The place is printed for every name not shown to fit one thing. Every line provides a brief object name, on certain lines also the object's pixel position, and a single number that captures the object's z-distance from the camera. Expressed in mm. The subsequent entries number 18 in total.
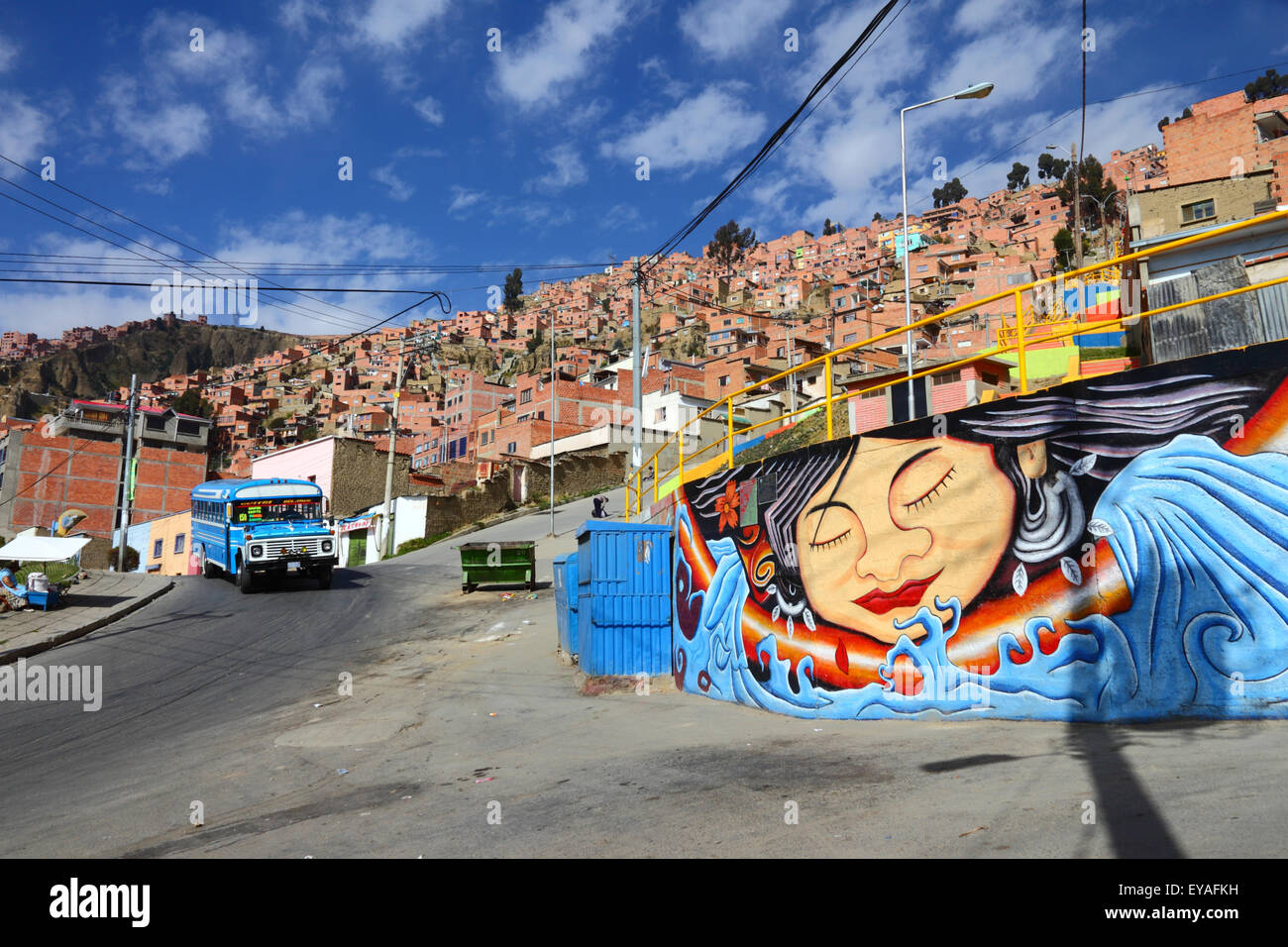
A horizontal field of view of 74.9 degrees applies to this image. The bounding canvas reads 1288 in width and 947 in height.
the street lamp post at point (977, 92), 19797
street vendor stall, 19516
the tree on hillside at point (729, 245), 178875
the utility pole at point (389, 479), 37738
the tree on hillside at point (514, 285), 181375
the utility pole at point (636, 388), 22328
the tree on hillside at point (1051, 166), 160375
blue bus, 23578
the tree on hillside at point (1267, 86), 102906
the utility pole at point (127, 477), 34875
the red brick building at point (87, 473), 60562
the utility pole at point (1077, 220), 48406
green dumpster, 22797
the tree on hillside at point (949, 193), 176750
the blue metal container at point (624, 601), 12703
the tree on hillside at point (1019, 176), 170125
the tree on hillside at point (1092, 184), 103488
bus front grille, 23562
